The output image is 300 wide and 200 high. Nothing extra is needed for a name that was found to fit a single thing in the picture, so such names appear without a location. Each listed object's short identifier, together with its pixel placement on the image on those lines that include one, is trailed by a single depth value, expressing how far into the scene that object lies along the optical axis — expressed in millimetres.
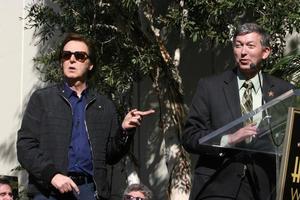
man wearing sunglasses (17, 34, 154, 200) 5731
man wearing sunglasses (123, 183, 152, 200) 8939
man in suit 5296
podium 4890
